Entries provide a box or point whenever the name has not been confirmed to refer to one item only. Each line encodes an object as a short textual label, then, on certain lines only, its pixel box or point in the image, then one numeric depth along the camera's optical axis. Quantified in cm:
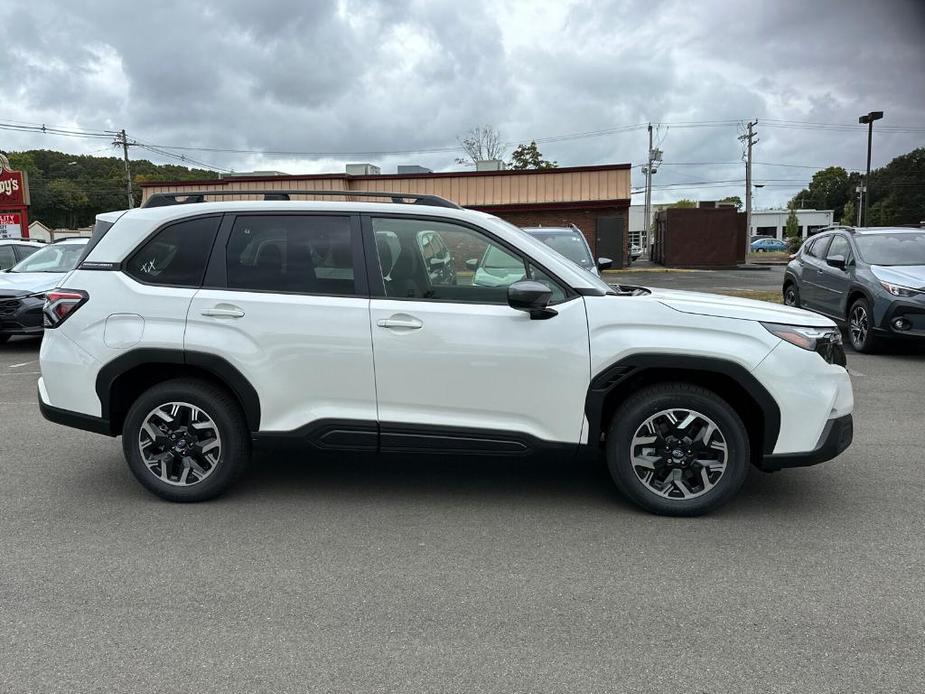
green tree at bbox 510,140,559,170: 6203
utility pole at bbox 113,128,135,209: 5808
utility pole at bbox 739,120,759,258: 4550
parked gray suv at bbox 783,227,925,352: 917
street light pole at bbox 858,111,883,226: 3469
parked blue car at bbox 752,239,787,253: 7351
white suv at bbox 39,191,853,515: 409
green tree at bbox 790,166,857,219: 12656
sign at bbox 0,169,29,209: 2761
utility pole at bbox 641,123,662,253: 5338
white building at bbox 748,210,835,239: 9625
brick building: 2936
